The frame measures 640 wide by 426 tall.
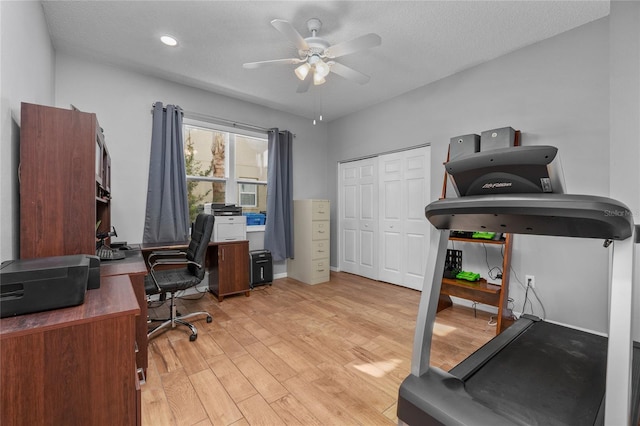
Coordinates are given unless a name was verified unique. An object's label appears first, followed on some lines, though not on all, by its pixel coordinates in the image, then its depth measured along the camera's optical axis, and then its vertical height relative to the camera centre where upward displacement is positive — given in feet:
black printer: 3.19 -0.97
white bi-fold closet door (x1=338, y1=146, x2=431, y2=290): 12.08 -0.30
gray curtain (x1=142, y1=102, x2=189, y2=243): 10.57 +1.13
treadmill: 2.19 -1.29
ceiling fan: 6.53 +4.22
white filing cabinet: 13.43 -1.66
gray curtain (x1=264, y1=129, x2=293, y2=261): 13.60 +0.40
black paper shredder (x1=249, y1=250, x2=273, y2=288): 12.41 -2.72
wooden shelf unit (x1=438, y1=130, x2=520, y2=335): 8.02 -2.54
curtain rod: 11.67 +4.11
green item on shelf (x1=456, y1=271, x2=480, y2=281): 9.00 -2.21
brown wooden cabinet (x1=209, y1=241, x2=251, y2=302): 10.87 -2.49
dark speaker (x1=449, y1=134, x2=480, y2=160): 8.83 +2.22
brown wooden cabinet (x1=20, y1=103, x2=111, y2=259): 4.84 +0.51
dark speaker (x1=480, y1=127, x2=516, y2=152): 8.30 +2.32
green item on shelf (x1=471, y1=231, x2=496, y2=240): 8.49 -0.79
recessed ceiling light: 8.30 +5.31
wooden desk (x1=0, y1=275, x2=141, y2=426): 2.84 -1.81
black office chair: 7.64 -2.08
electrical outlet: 8.65 -2.24
